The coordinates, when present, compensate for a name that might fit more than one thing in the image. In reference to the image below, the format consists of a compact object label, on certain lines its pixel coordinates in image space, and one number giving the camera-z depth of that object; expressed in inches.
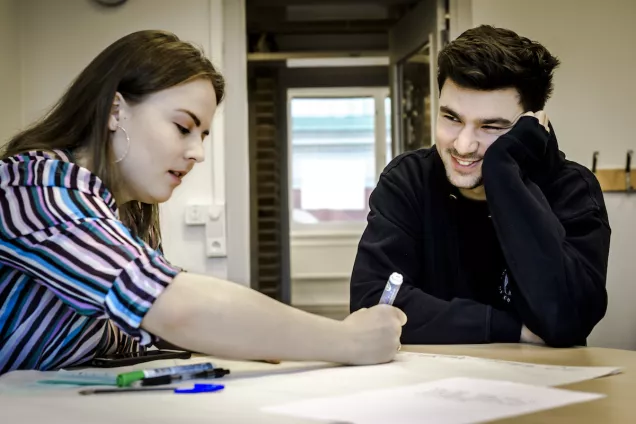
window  319.0
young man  59.0
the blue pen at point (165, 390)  37.0
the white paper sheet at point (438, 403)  30.6
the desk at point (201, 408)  31.0
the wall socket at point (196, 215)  134.2
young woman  38.8
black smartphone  47.4
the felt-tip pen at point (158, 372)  38.2
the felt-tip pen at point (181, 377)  38.6
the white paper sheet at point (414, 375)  37.9
